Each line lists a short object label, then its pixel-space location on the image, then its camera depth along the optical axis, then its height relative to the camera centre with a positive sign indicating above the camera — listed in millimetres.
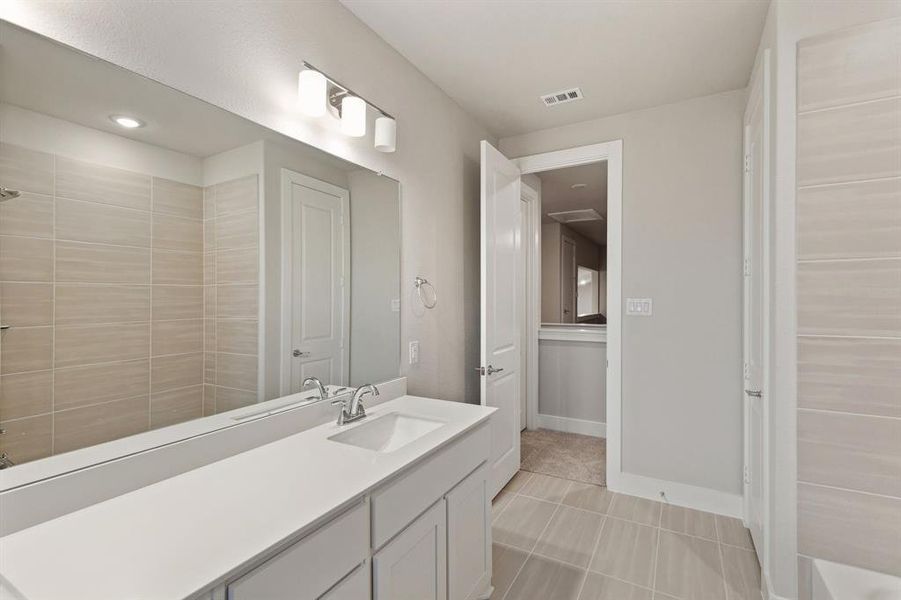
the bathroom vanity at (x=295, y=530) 787 -484
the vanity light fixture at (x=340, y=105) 1574 +786
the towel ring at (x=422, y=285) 2324 +87
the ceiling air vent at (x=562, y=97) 2619 +1262
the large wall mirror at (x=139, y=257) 961 +122
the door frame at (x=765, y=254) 1739 +195
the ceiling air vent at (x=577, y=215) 5741 +1166
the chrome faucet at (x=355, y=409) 1697 -429
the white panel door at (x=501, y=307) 2604 -38
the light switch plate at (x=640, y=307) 2793 -37
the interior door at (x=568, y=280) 6488 +338
